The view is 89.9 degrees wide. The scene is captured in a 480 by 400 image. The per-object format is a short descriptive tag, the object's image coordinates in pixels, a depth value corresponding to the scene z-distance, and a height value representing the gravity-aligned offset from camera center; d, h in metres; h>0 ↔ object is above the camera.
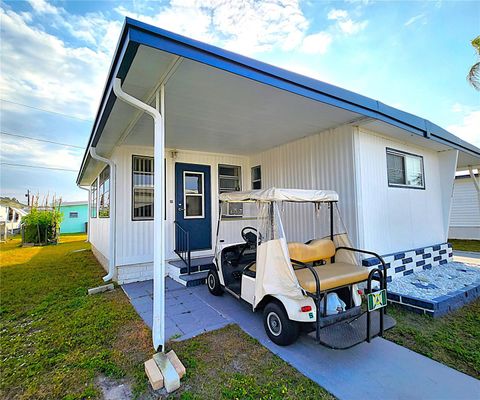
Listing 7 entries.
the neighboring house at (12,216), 18.79 -0.31
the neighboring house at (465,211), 11.04 -0.32
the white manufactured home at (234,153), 2.66 +1.30
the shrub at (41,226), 13.20 -0.80
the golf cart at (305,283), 2.46 -0.84
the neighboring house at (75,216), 22.75 -0.47
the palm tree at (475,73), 7.11 +3.93
